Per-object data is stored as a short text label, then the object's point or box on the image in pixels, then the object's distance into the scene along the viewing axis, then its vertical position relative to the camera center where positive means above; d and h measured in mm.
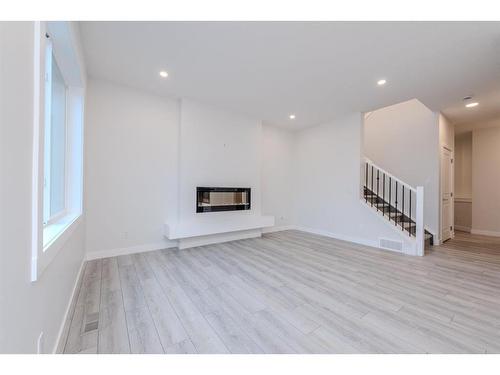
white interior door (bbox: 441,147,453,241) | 4449 -151
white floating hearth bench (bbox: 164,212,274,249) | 3693 -790
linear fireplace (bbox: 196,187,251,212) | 4021 -222
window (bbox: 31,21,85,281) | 1036 +407
